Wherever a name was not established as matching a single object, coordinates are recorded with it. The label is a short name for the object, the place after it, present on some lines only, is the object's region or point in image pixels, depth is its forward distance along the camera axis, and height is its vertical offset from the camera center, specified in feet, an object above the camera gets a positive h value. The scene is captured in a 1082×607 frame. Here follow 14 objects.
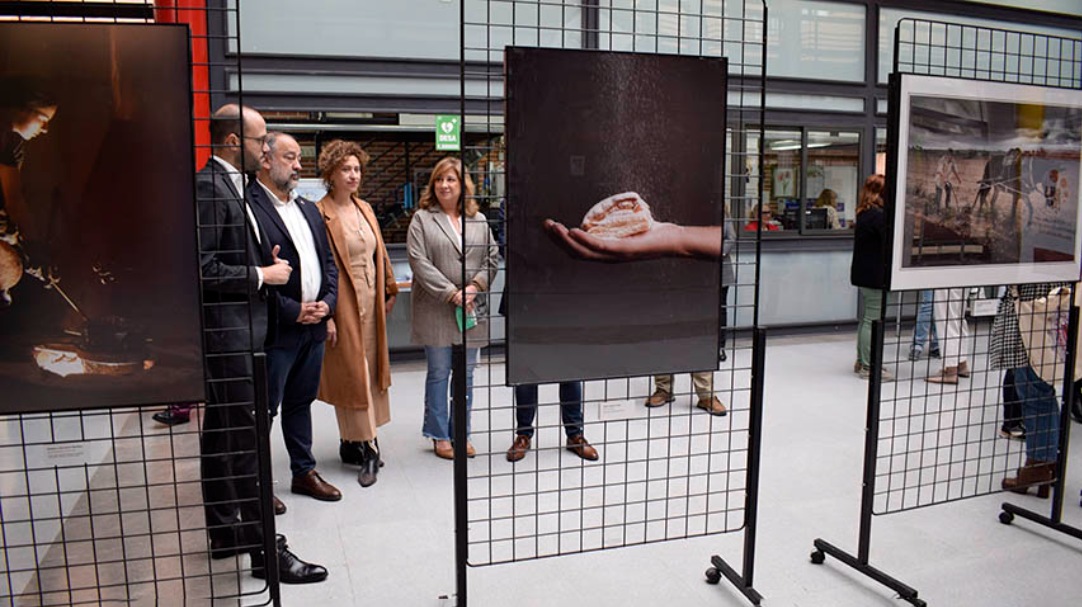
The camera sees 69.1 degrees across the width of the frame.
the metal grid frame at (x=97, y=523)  7.39 -3.91
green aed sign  19.51 +2.16
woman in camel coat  11.62 -1.48
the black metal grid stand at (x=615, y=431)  9.51 -3.76
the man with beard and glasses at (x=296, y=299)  9.98 -1.05
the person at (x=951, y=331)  18.06 -2.58
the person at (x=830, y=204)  23.61 +0.52
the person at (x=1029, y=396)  10.73 -2.49
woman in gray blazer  12.23 -0.86
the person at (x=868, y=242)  16.70 -0.44
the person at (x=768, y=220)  23.07 +0.03
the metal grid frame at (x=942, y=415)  8.93 -3.70
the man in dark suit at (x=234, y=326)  8.27 -1.20
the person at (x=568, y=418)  11.97 -3.10
